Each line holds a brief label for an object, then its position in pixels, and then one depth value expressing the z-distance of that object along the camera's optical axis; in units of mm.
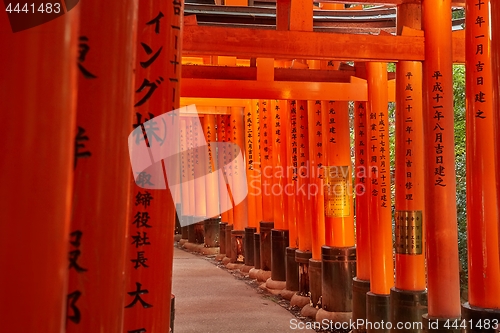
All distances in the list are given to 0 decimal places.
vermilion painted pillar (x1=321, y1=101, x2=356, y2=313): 7457
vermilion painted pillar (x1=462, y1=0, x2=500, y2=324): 4648
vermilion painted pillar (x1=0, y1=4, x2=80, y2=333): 1264
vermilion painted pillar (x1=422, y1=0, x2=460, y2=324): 5090
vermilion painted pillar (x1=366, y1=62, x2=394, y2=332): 6426
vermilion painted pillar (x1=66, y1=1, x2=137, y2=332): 1739
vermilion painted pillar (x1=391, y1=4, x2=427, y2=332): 5676
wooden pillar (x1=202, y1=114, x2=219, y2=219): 15609
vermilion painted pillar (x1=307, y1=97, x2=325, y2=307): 8211
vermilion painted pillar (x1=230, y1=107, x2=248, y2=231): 13227
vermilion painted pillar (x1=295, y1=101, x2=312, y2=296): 8965
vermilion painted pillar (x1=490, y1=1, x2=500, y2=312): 2910
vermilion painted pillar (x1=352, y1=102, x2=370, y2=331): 6863
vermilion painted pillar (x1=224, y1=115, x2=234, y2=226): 13695
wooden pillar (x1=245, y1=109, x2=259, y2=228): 12320
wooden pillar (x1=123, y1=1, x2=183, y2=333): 2598
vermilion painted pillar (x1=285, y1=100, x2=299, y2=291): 9320
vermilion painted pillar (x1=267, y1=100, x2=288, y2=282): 10211
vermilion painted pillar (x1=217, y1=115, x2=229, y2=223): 14362
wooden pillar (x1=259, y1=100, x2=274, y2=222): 10875
